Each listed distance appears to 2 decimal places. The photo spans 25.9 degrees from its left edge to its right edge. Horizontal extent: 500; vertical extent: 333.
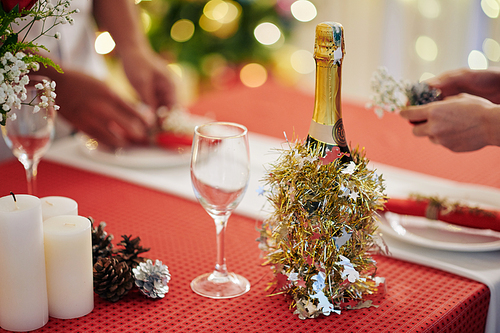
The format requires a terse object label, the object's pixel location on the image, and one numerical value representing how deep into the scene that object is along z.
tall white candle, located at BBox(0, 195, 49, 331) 1.11
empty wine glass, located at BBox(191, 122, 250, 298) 1.18
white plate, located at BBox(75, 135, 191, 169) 1.61
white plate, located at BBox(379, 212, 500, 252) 1.32
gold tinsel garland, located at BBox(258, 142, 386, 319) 1.16
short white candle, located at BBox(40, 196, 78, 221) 1.20
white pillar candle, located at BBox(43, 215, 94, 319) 1.14
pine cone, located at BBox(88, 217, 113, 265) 1.24
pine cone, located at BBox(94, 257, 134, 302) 1.20
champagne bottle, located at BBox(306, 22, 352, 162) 1.14
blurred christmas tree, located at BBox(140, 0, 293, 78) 4.49
